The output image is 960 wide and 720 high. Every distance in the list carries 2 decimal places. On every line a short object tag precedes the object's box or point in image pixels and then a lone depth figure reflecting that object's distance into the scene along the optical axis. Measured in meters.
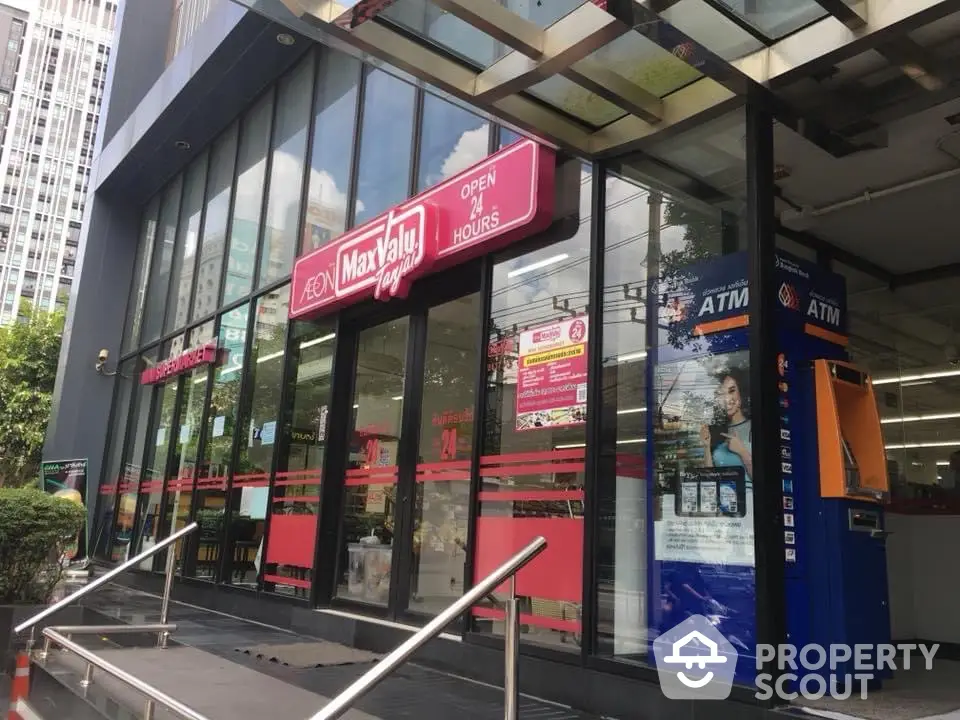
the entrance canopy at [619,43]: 3.42
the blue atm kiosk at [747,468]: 3.77
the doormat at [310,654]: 5.35
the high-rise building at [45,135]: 78.56
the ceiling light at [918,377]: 6.86
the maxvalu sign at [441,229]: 5.23
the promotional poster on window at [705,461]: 3.78
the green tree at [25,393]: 18.88
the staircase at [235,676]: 2.93
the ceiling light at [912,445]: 6.78
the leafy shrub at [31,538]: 6.34
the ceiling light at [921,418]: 6.84
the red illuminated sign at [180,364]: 9.76
